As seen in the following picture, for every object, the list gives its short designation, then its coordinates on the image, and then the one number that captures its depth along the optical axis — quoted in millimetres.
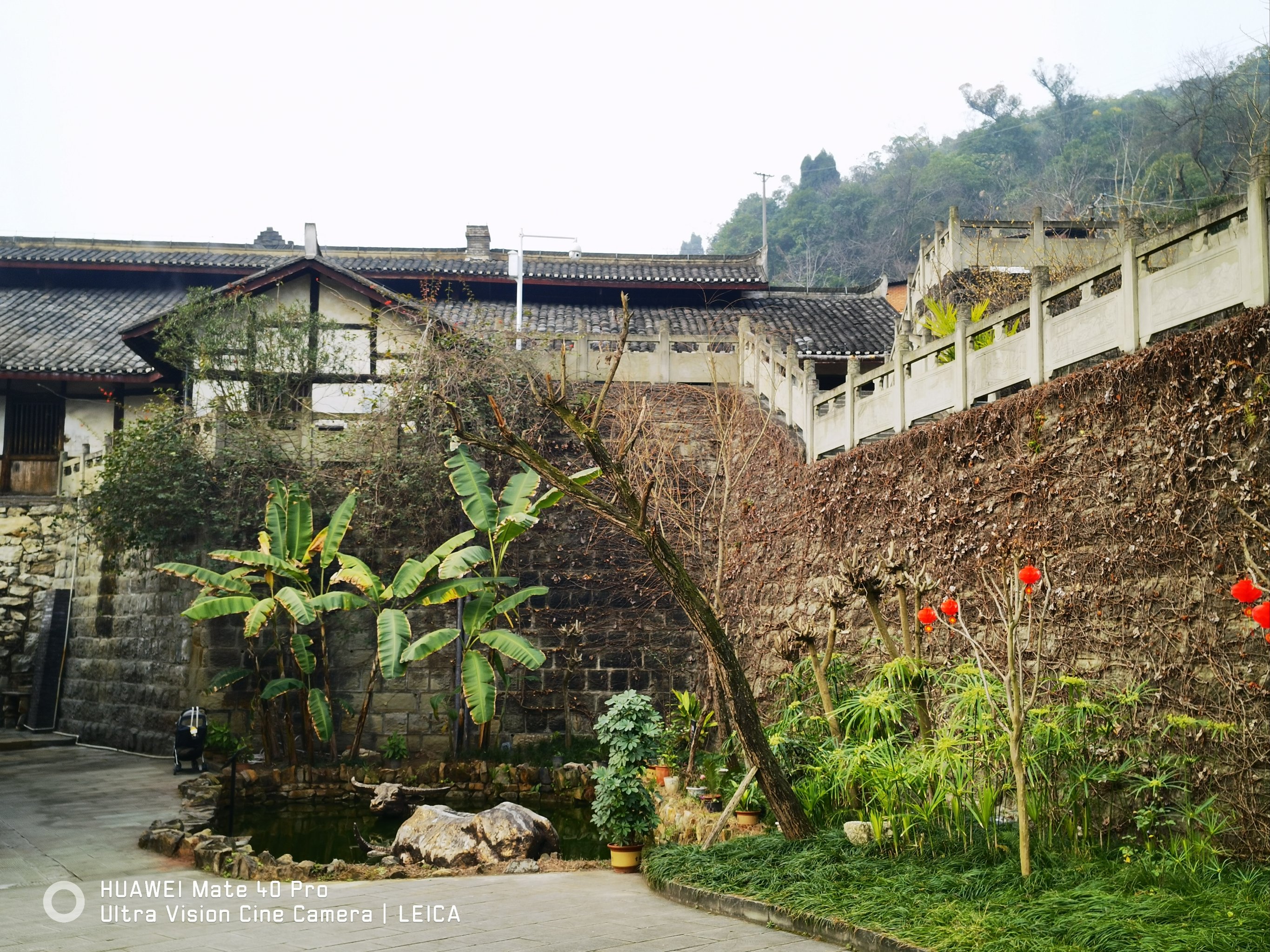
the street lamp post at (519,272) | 18609
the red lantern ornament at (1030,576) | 5891
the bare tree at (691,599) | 6527
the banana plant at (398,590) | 11742
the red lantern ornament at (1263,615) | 4633
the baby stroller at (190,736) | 12109
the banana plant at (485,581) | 11867
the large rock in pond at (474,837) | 8781
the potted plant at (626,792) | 8000
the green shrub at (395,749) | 13133
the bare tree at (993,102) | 50781
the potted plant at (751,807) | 8352
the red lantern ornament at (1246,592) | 4781
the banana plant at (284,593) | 11891
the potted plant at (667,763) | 11188
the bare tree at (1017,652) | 5684
